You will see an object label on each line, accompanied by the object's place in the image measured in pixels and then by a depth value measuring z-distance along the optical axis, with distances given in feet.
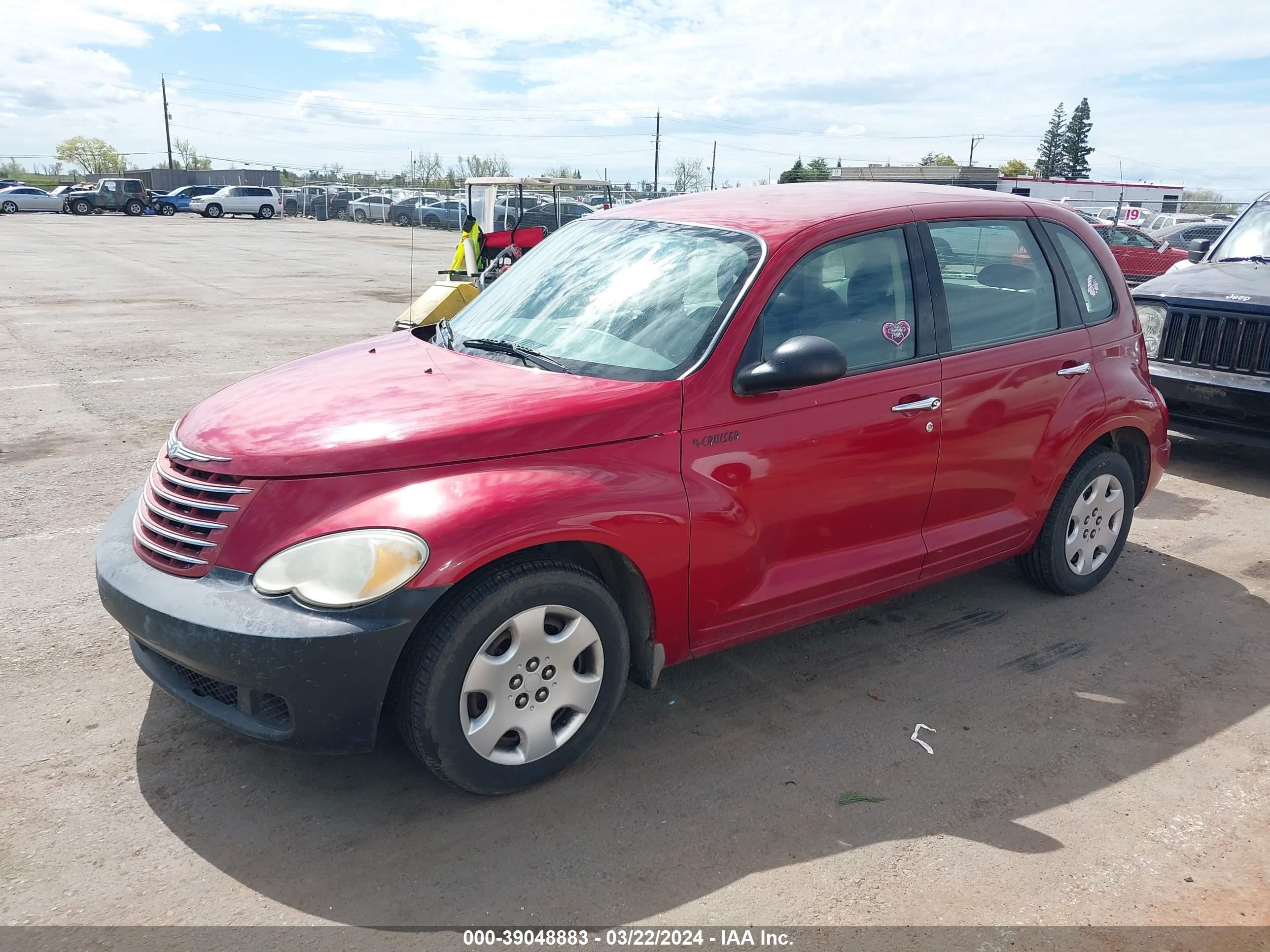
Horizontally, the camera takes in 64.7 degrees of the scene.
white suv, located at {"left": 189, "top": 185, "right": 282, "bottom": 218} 169.58
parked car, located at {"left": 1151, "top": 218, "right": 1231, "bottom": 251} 31.27
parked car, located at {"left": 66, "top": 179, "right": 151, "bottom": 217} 163.73
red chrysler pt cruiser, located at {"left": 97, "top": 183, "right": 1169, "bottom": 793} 9.52
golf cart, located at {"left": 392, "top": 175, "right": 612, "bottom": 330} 37.50
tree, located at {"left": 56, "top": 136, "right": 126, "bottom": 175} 399.85
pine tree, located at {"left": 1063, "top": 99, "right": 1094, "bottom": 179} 315.78
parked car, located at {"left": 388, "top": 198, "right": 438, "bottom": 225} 154.10
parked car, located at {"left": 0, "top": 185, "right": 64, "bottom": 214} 159.94
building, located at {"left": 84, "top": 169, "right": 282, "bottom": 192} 234.38
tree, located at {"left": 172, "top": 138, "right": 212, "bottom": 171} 358.84
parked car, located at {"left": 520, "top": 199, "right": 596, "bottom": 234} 62.28
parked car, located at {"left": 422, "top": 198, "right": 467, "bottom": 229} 151.43
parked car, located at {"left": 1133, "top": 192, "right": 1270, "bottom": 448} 22.00
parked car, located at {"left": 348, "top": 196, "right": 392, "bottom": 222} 172.96
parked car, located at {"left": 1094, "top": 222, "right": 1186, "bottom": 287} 66.08
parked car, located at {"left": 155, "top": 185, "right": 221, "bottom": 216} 171.83
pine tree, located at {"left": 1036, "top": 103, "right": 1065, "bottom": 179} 318.04
